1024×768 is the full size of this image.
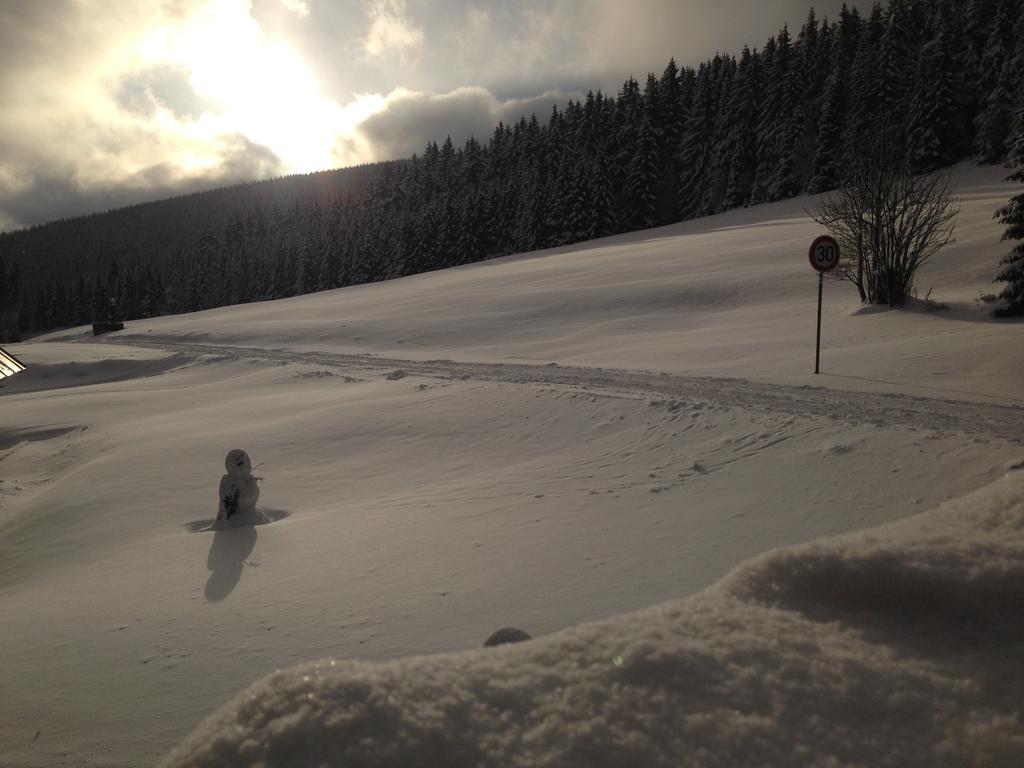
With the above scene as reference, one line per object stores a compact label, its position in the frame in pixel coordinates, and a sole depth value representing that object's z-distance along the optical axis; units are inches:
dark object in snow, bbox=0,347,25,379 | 437.4
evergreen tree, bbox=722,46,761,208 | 2190.0
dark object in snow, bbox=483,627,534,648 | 65.4
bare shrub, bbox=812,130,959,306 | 625.0
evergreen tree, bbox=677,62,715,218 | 2383.1
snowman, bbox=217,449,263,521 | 260.5
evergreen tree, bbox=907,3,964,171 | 1710.1
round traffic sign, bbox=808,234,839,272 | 421.1
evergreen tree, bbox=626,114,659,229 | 2304.4
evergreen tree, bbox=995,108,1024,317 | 531.2
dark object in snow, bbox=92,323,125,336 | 1545.3
